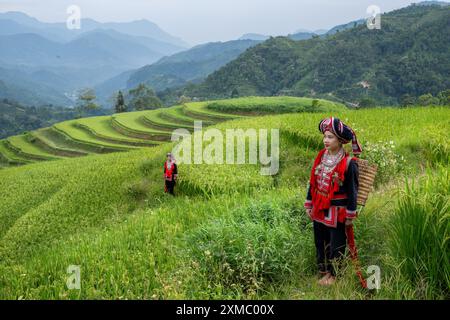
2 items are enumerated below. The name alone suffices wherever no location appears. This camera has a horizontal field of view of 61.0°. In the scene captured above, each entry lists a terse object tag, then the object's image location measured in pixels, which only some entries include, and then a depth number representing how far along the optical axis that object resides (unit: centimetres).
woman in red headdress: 363
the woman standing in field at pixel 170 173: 866
